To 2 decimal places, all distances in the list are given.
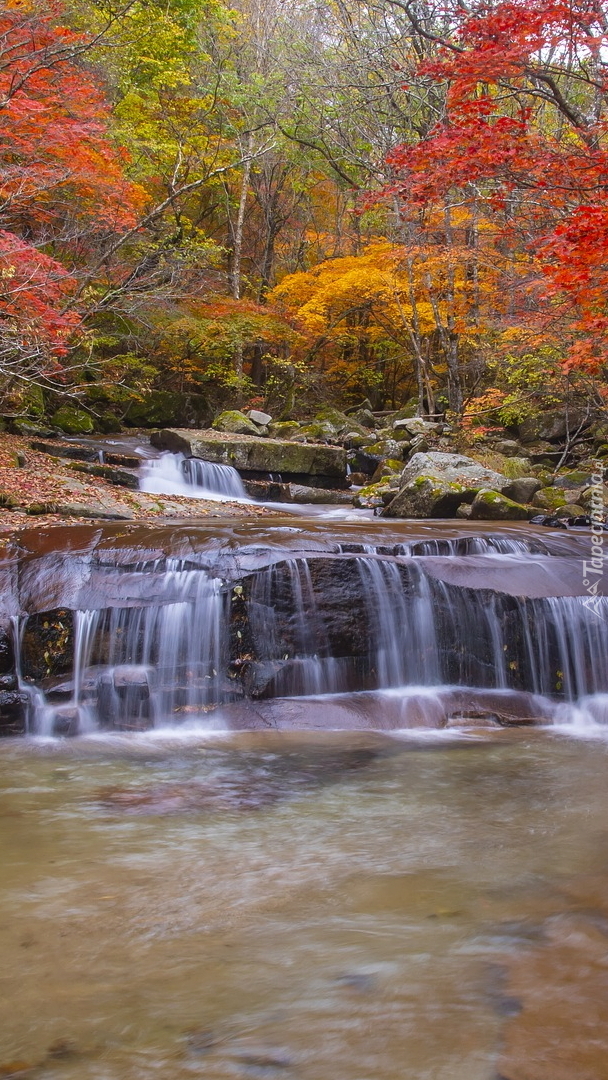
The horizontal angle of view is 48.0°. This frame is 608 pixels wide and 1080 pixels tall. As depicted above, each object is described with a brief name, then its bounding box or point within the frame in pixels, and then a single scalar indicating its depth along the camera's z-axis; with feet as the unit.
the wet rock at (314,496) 44.80
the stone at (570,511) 36.14
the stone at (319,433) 57.93
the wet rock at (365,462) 53.06
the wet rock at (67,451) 43.80
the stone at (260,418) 60.23
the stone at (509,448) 51.98
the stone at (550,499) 39.42
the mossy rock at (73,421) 53.21
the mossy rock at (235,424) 55.93
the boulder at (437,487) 37.11
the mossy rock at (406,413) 65.51
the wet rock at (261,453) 47.01
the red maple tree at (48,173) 30.96
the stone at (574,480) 42.80
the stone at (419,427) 56.70
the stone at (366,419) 67.82
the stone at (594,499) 37.78
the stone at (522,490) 40.22
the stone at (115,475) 40.06
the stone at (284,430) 57.62
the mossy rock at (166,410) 62.59
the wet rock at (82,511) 30.27
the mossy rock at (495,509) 36.04
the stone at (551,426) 51.67
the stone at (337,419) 62.95
